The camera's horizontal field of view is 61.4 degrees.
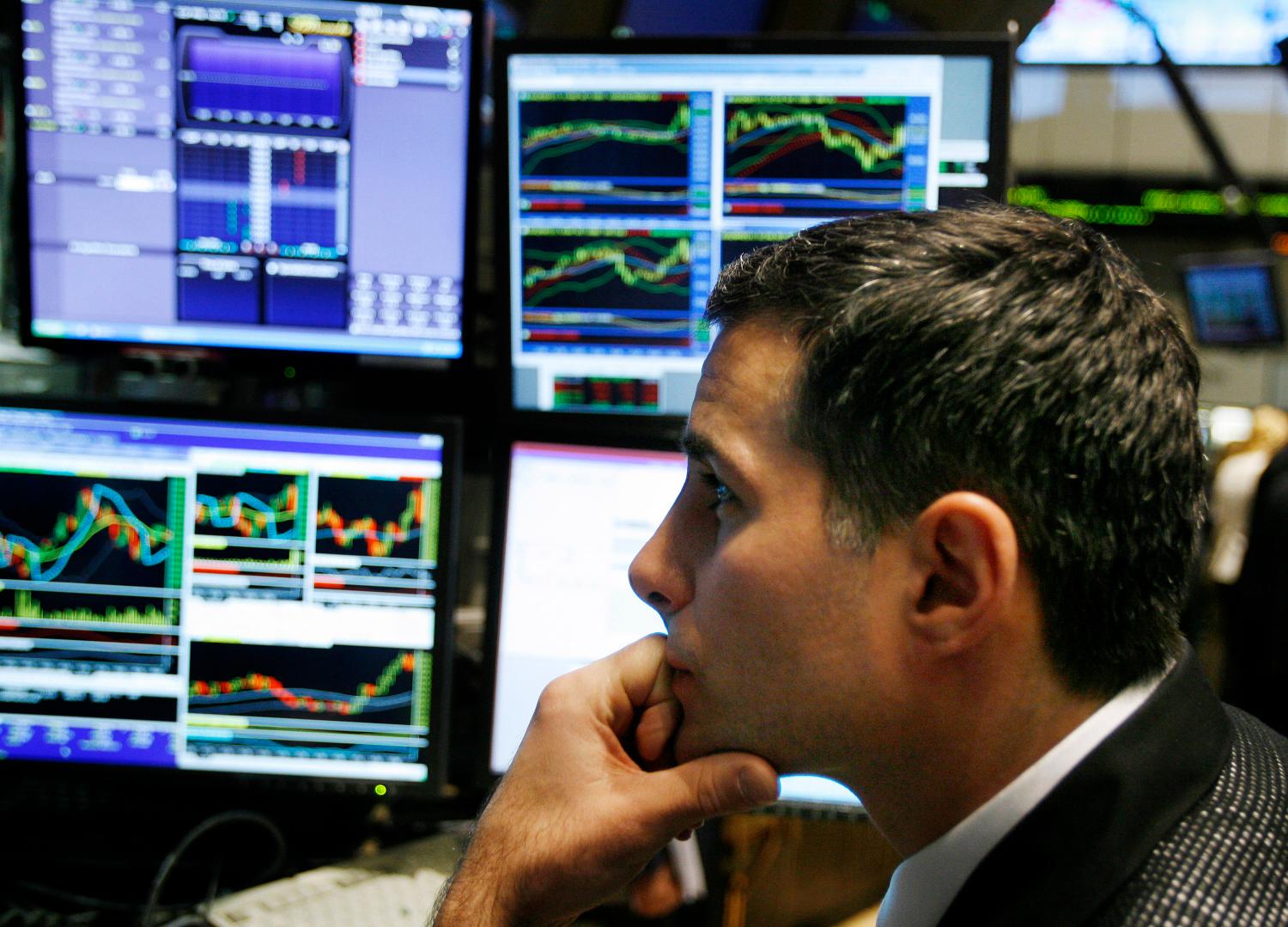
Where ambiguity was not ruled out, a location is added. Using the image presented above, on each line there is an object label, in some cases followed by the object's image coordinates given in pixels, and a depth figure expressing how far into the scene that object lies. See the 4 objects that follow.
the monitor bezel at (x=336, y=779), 1.31
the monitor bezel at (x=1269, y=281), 4.72
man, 0.69
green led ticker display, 7.43
